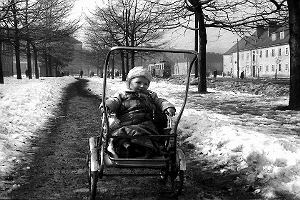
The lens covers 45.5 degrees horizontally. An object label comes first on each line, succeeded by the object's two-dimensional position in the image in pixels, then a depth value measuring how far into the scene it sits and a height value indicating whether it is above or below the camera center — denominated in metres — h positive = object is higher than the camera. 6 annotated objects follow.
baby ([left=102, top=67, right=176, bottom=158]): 4.28 -0.46
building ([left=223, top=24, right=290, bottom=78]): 69.31 +4.17
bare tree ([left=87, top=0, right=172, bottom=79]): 33.91 +5.50
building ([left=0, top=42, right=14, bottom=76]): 57.68 +3.31
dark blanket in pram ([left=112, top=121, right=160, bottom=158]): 4.25 -0.78
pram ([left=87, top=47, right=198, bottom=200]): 4.09 -0.96
